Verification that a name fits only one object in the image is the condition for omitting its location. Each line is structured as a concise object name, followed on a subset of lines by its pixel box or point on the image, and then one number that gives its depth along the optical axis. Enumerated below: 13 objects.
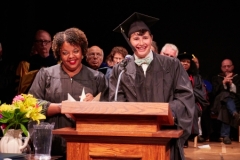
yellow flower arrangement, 4.10
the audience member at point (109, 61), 9.18
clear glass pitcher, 3.87
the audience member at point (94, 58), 8.37
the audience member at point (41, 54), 7.75
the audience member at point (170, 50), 8.27
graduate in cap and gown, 4.42
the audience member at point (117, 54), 8.61
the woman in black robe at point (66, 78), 4.70
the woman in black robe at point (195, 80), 9.88
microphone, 4.16
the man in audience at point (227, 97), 12.75
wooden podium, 3.35
